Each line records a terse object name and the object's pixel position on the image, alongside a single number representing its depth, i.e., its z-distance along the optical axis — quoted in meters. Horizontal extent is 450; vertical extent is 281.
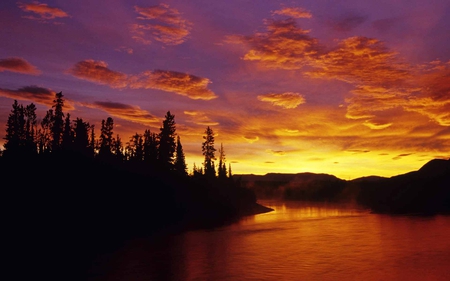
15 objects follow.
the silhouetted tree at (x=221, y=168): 170.62
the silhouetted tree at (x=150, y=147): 124.04
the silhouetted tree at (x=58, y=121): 119.25
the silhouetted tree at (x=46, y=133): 122.05
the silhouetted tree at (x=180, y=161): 140.75
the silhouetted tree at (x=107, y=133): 136.25
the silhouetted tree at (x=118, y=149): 128.98
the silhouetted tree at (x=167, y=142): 127.75
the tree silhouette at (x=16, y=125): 114.06
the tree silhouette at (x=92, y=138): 137.85
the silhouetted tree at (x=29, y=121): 120.87
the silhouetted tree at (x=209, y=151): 158.62
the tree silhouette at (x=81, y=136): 112.22
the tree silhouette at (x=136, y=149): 129.76
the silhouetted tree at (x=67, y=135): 109.66
